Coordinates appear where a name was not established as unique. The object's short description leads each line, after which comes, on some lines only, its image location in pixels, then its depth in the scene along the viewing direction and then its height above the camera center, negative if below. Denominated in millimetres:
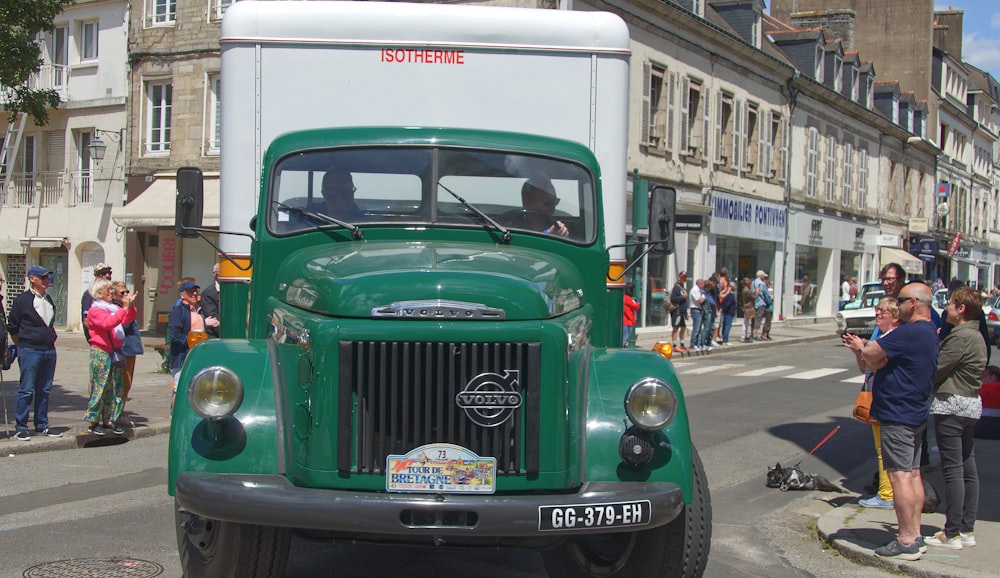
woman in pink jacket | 10703 -1108
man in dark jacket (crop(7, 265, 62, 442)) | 10688 -1008
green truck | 4562 -549
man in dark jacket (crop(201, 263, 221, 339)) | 13870 -710
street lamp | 25719 +2404
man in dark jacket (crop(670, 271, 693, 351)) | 24172 -995
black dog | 9188 -1836
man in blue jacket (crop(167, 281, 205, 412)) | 12070 -868
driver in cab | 6153 +311
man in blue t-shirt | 6641 -808
